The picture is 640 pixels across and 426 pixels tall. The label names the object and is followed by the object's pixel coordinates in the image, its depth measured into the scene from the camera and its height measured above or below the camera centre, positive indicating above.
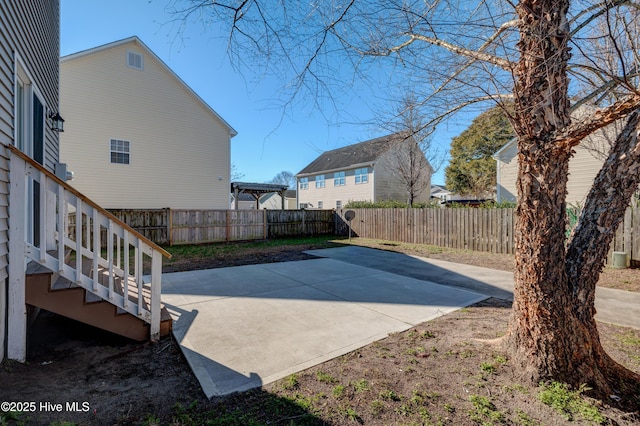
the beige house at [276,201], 36.94 +1.57
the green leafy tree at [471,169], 23.77 +3.62
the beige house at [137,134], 11.45 +3.33
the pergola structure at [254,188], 16.64 +1.42
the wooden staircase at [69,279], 2.64 -0.64
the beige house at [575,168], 9.63 +2.01
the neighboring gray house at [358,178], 17.80 +2.47
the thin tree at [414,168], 17.03 +2.71
